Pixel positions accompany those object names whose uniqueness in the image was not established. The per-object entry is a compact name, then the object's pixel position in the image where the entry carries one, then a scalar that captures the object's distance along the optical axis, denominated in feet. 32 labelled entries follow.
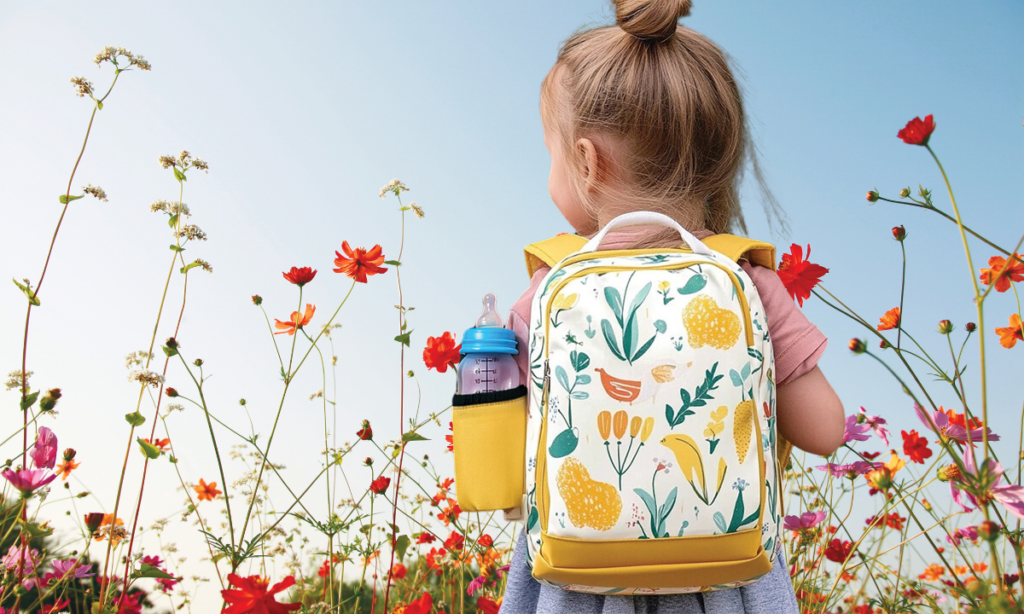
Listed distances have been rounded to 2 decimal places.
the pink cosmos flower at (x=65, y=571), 6.44
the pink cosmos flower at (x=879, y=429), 6.91
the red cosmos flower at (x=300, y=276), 6.52
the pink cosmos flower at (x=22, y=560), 5.74
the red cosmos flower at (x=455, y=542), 8.14
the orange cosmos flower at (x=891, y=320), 5.74
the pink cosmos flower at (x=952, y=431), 5.15
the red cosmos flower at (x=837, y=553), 6.98
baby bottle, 4.72
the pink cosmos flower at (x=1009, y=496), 4.48
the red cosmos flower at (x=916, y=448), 6.48
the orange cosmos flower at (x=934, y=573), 8.80
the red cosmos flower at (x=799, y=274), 6.08
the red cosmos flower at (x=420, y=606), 5.98
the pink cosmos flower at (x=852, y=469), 6.86
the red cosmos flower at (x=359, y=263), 6.77
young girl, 4.62
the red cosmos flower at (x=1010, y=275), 5.91
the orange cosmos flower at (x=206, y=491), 7.92
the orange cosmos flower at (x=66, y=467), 6.84
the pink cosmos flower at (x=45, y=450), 5.36
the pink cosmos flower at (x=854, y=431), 6.52
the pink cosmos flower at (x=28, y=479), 5.20
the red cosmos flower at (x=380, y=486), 7.07
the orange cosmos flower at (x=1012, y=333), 6.03
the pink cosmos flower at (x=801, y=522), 6.61
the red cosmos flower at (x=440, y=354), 6.31
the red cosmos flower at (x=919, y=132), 5.21
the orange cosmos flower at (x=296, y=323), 6.79
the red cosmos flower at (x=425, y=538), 8.82
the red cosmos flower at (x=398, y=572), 7.31
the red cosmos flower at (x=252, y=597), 4.63
